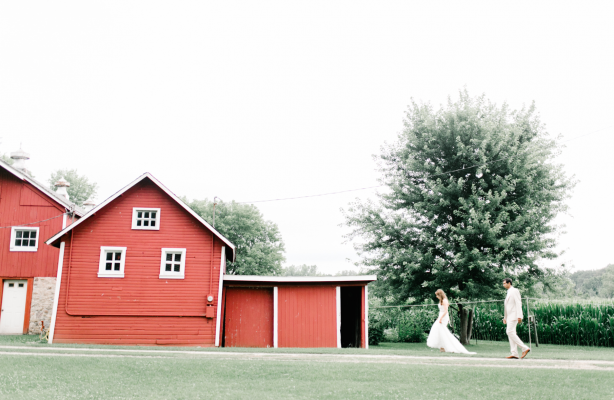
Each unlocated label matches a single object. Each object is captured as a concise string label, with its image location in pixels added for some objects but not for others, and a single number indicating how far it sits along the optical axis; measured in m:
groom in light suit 12.12
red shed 20.55
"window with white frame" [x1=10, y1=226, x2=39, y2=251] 23.66
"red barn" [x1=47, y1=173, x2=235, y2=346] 19.53
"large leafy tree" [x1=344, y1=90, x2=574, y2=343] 21.19
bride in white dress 14.45
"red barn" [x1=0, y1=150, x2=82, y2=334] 23.19
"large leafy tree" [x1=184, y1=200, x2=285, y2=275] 56.31
